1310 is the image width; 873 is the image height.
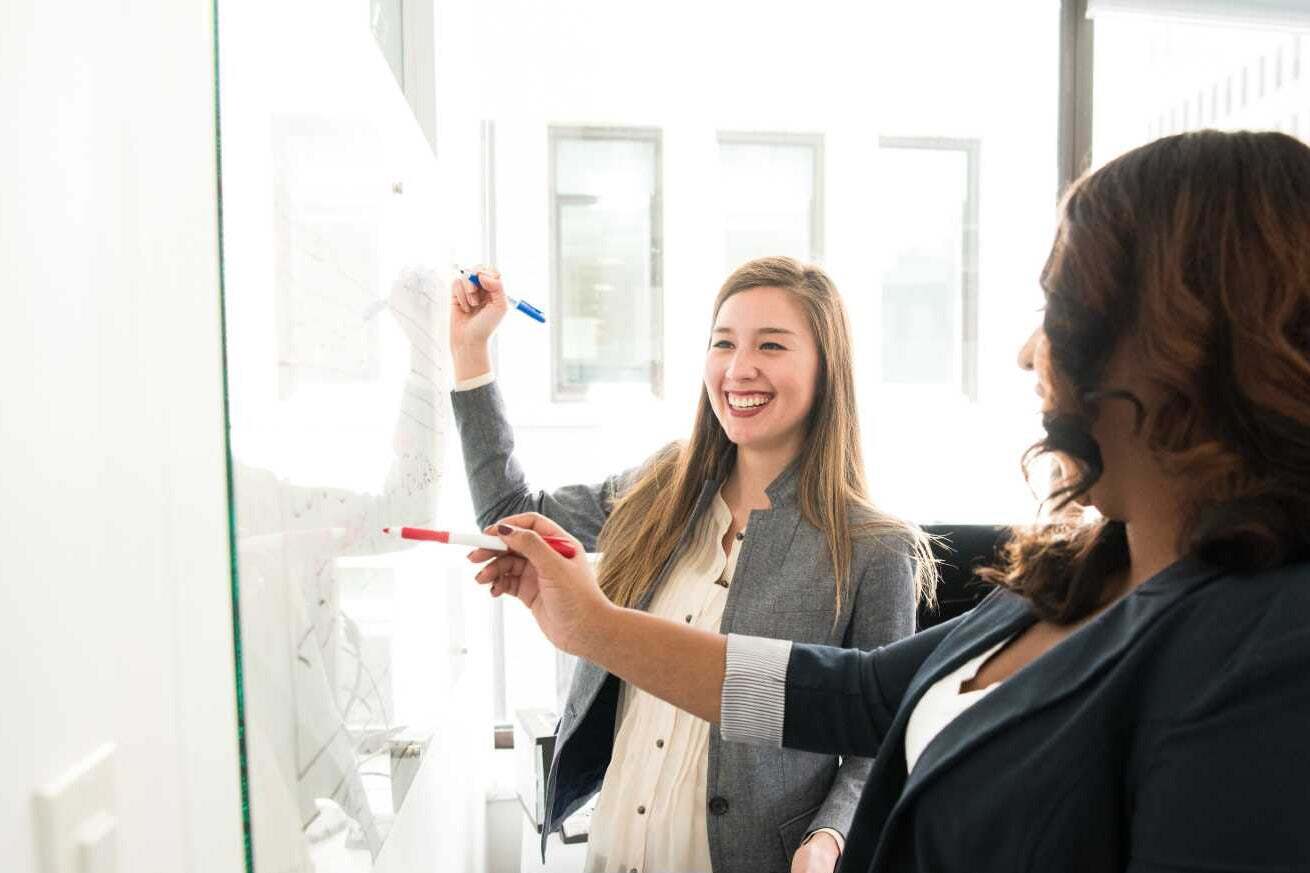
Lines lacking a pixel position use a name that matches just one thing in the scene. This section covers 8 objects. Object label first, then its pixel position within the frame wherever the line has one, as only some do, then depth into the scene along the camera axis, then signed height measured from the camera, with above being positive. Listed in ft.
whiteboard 1.77 -0.12
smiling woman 4.50 -0.96
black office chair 6.20 -1.29
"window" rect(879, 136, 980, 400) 9.55 +1.11
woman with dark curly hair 1.88 -0.44
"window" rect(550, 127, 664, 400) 8.85 +0.98
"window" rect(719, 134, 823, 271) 9.09 +1.73
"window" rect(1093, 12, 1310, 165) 9.59 +2.98
